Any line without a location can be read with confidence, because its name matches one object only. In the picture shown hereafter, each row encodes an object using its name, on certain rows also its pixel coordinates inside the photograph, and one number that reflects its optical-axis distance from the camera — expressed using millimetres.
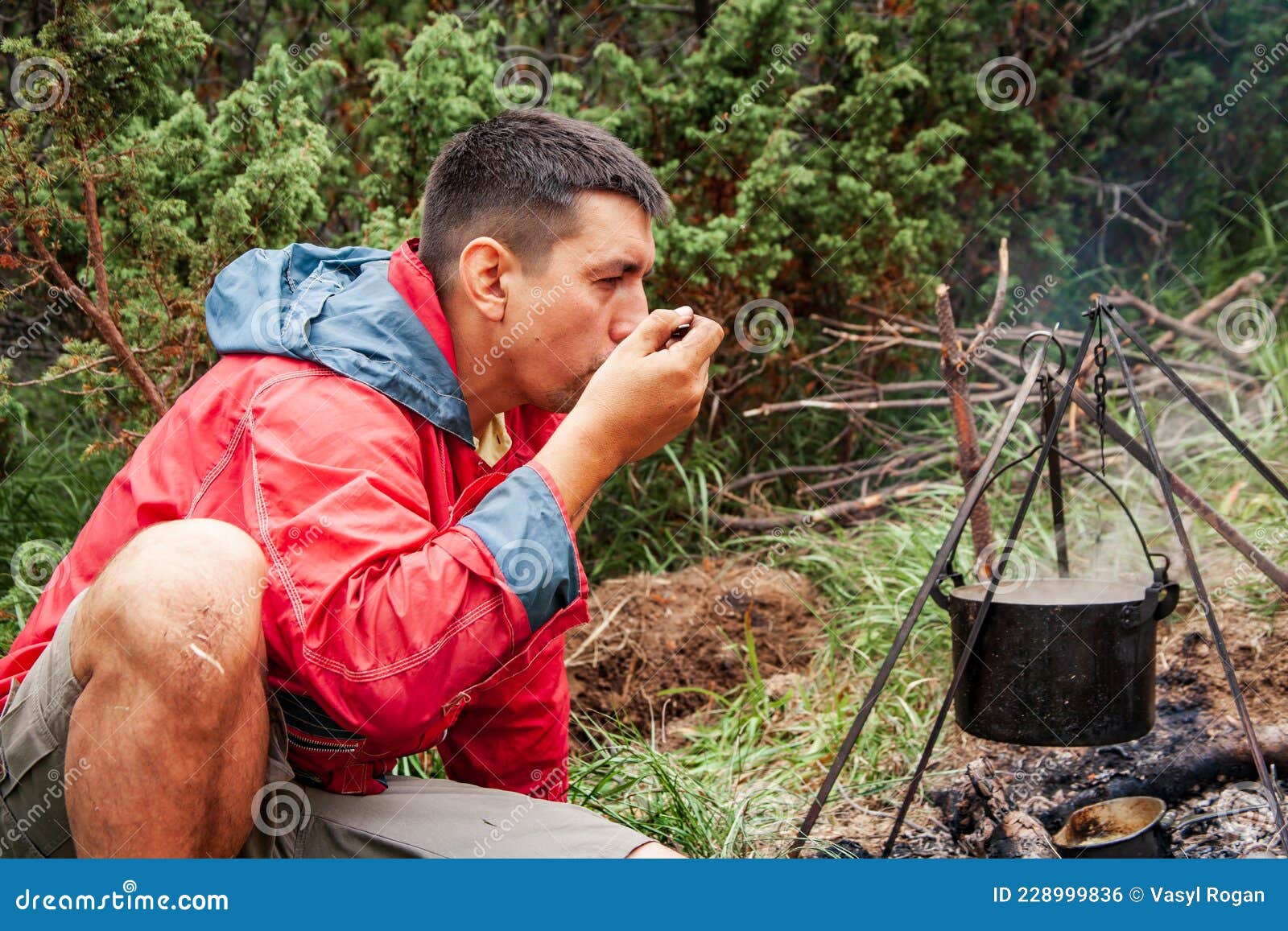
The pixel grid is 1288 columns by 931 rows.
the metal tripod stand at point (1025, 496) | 2170
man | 1586
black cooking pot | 2377
